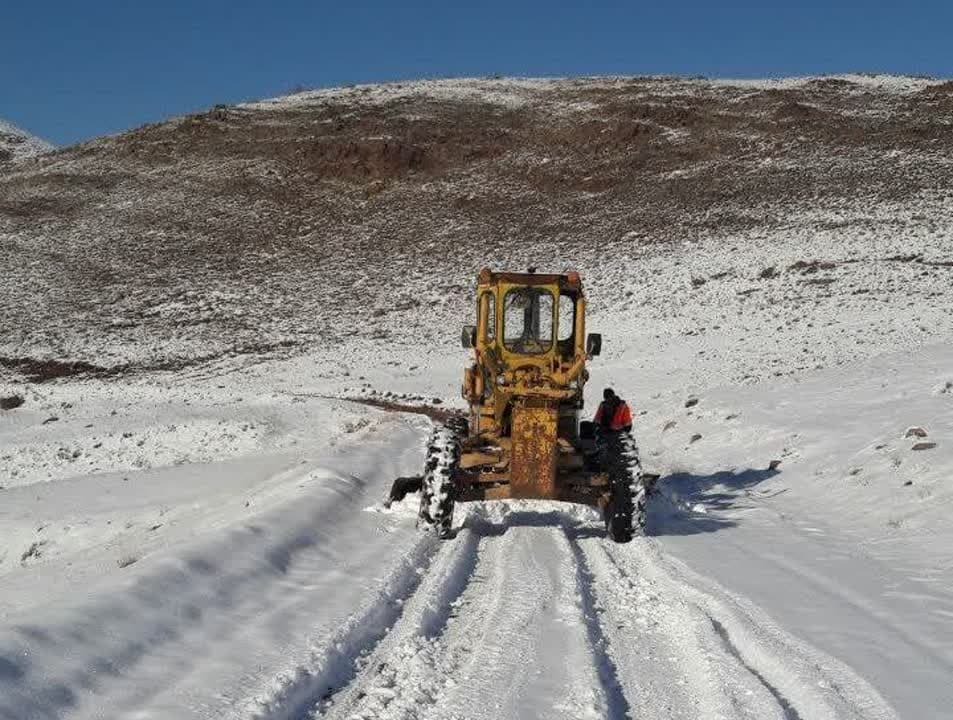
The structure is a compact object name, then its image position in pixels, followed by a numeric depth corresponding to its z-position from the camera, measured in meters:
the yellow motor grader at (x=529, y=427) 9.74
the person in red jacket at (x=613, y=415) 12.32
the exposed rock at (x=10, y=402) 27.69
